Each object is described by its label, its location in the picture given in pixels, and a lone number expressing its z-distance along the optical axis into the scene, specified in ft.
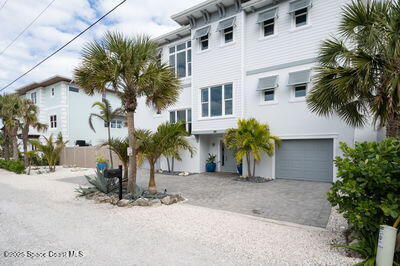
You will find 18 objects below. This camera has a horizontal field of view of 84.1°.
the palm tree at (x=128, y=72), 21.80
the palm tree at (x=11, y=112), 51.80
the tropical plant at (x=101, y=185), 25.08
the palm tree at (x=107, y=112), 34.26
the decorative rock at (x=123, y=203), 21.33
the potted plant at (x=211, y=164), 44.29
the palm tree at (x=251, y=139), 32.94
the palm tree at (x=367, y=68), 15.90
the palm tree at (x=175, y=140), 24.32
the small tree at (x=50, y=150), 50.37
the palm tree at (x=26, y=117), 52.44
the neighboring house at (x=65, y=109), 72.23
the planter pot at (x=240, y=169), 40.12
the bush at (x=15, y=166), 49.60
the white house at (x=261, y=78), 32.37
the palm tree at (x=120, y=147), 25.61
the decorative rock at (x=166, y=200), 21.84
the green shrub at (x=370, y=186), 10.46
